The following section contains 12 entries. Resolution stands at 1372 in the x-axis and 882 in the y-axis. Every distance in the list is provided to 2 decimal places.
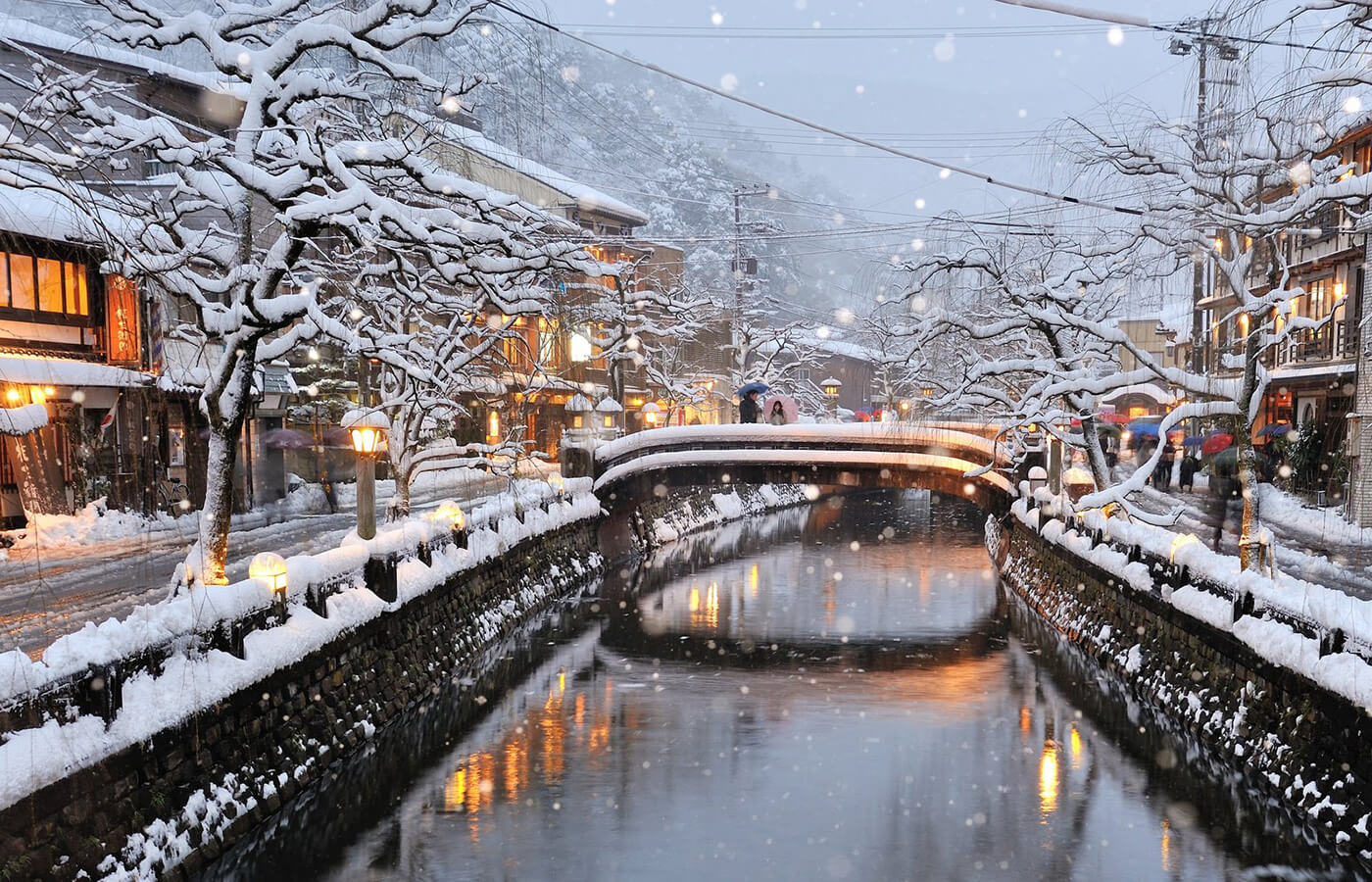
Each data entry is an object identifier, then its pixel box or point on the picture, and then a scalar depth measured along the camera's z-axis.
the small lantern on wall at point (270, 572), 12.52
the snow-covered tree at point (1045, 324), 17.53
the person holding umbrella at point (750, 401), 40.25
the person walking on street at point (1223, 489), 32.10
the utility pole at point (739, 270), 44.31
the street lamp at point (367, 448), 17.66
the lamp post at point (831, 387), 56.66
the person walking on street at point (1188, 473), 36.00
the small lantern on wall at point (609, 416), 34.01
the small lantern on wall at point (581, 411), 31.85
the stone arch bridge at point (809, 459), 30.23
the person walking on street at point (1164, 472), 39.00
